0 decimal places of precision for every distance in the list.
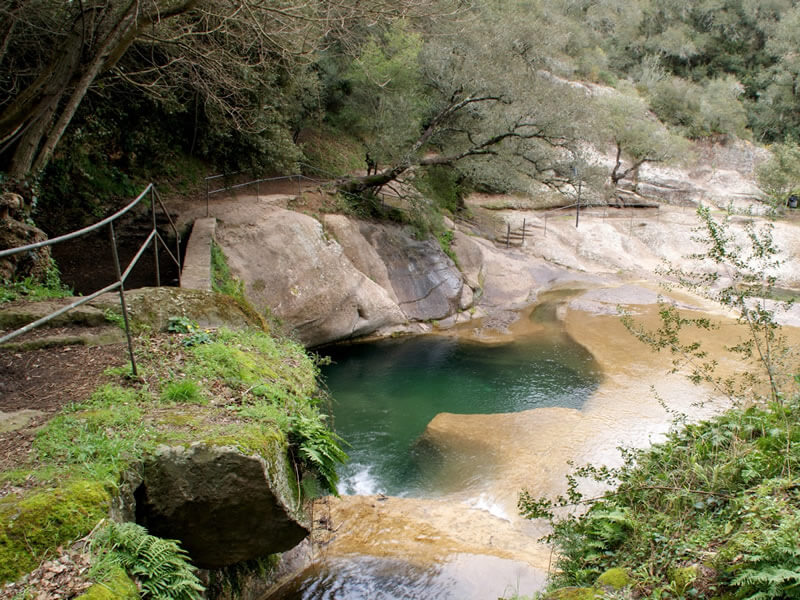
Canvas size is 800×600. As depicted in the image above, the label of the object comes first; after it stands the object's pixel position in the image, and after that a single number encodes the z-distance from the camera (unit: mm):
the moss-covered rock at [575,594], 3686
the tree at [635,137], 28766
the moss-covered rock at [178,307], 5816
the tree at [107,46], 8234
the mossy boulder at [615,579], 3846
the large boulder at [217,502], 3758
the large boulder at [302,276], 12391
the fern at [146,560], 3070
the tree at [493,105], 15453
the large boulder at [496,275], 18984
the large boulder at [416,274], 16297
